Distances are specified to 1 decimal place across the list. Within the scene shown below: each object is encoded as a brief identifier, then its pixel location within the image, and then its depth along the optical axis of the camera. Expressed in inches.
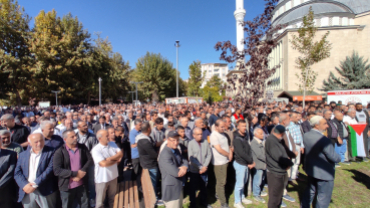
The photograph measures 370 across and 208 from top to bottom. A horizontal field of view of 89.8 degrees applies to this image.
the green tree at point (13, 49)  749.9
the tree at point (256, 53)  249.6
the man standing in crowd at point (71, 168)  116.3
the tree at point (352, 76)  808.3
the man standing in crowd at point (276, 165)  124.6
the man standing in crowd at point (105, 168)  126.4
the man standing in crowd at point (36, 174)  109.6
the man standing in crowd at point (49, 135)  132.1
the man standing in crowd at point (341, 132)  215.0
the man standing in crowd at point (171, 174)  112.9
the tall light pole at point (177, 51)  1160.1
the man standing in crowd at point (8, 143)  118.6
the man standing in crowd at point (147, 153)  144.3
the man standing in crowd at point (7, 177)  107.4
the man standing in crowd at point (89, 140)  154.3
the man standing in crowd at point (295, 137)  179.6
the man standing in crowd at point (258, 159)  150.9
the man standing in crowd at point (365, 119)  237.9
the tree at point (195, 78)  1562.5
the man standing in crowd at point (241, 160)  144.8
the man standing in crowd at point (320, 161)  117.6
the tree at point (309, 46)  422.0
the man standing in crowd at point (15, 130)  161.2
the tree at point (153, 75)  1517.0
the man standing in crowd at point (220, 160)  144.8
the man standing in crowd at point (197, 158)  140.3
